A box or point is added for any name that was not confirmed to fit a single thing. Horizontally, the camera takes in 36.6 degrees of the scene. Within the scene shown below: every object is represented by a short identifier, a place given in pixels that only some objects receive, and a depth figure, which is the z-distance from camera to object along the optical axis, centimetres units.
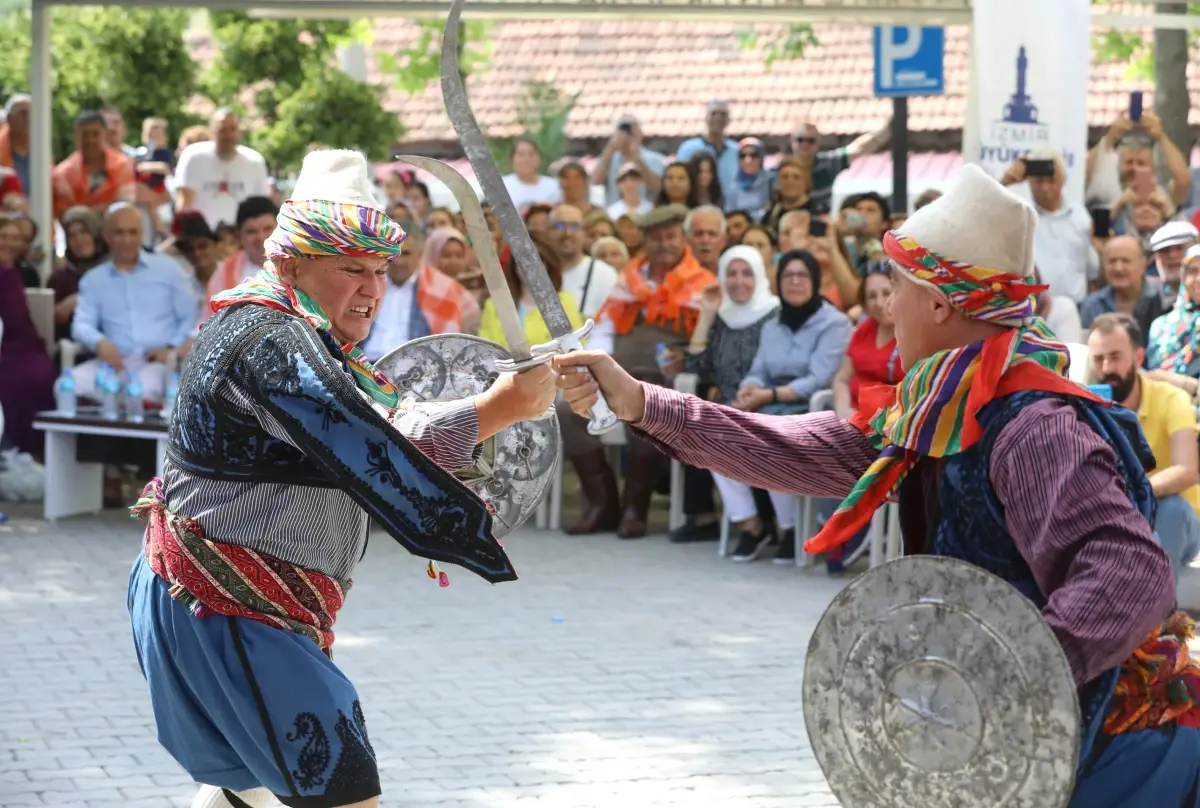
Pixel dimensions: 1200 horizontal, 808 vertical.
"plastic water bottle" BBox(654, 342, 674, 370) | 991
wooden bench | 988
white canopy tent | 1069
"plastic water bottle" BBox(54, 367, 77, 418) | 1016
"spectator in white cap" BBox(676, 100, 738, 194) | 1347
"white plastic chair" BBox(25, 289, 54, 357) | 1101
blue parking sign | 1138
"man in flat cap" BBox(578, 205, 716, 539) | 993
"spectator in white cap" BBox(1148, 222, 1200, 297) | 947
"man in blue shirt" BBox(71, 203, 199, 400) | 1066
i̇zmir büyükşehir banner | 982
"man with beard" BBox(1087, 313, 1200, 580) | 749
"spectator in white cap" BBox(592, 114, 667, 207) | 1361
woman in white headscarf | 960
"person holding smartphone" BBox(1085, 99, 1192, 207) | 1120
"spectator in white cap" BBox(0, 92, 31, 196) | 1357
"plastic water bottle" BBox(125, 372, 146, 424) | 1005
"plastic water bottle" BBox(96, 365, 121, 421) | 1010
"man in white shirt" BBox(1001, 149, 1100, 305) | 986
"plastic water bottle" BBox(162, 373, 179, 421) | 993
